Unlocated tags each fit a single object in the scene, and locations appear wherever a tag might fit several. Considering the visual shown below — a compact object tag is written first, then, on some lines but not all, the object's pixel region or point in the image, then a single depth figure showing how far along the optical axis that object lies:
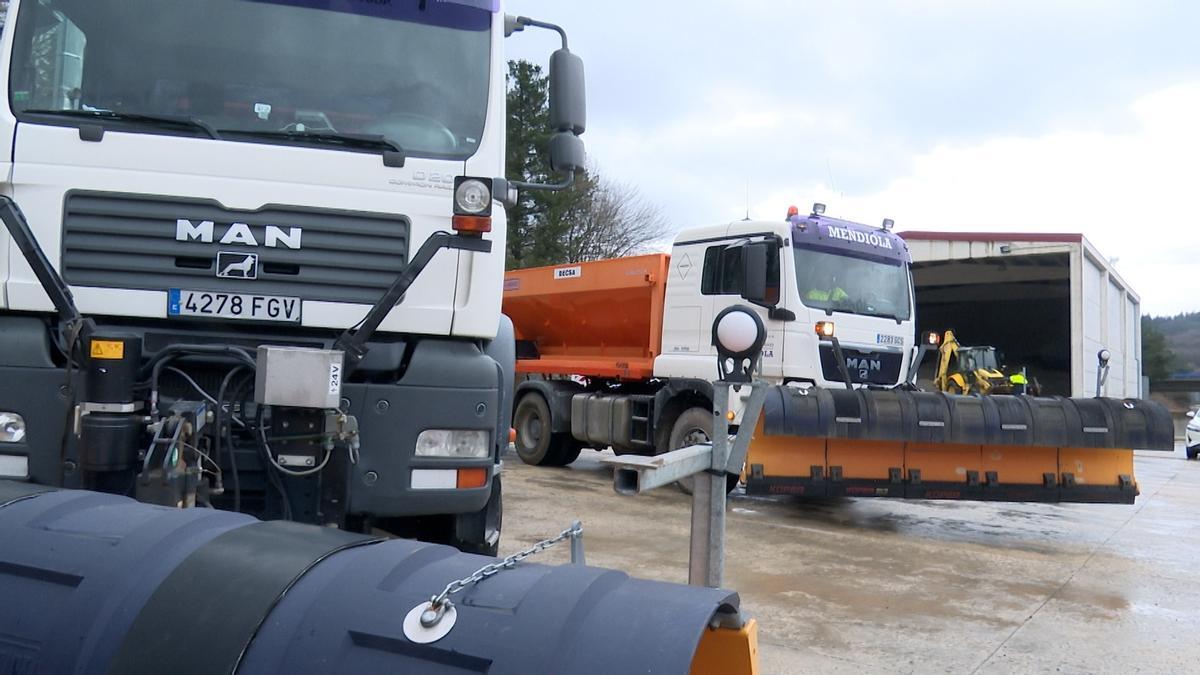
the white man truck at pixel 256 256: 3.52
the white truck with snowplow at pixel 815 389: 8.02
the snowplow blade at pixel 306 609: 1.68
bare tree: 32.19
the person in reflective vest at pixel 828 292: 9.27
